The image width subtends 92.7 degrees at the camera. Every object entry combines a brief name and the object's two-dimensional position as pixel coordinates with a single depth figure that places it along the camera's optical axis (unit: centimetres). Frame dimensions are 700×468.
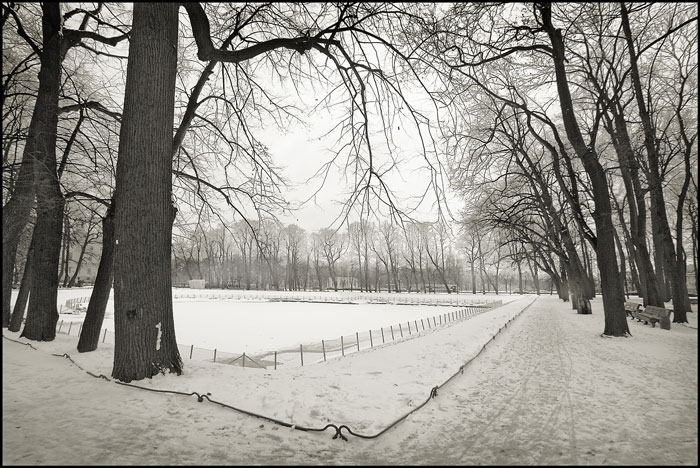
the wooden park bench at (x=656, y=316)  1073
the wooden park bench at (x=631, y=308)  1372
